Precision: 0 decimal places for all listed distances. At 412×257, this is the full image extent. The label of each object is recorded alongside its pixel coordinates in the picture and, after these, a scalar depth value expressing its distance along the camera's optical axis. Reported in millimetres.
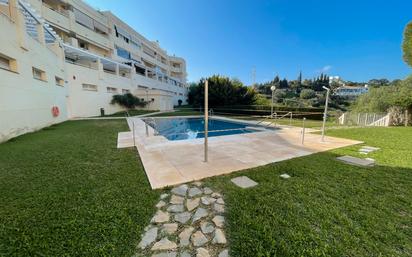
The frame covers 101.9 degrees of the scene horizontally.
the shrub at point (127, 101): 19812
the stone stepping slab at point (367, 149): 4952
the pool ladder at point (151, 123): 10548
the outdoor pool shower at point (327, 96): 5887
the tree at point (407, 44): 12312
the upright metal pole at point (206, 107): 3632
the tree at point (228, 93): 22031
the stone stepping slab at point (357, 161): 3880
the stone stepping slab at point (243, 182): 2930
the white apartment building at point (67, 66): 6718
